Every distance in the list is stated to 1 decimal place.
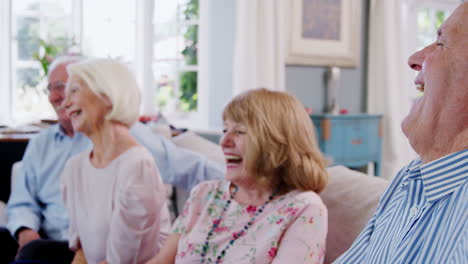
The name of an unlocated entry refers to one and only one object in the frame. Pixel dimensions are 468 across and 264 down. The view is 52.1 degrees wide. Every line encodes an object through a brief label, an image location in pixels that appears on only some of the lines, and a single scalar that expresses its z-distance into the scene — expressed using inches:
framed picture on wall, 184.9
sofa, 49.0
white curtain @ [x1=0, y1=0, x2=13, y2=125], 160.9
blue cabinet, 174.2
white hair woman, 59.1
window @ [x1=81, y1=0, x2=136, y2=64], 164.7
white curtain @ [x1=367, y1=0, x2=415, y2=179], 200.5
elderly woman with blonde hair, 47.6
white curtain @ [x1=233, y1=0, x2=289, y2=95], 161.3
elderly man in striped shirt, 26.2
